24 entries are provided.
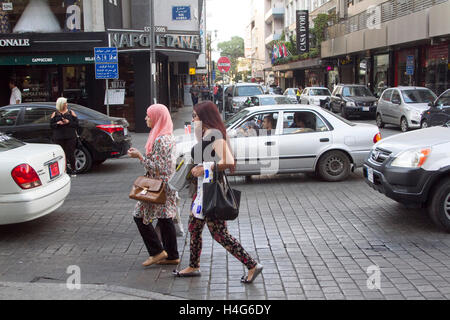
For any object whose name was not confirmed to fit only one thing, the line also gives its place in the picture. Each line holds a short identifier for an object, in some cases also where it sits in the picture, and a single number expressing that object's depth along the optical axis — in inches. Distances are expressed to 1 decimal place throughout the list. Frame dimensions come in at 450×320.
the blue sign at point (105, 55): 611.2
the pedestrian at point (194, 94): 1489.9
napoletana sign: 763.4
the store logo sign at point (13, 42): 747.4
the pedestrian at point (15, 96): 693.3
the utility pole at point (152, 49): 656.8
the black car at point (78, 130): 464.4
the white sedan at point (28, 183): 248.2
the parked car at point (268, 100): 799.7
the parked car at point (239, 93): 955.9
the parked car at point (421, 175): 253.9
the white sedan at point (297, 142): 388.2
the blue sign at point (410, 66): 1126.1
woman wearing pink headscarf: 207.8
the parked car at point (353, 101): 1036.5
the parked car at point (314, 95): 1256.8
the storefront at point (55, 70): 759.1
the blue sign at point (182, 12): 994.1
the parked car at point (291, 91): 1469.6
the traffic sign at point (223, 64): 1058.7
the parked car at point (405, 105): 768.9
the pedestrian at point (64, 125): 426.0
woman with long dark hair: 185.8
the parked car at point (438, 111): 659.2
